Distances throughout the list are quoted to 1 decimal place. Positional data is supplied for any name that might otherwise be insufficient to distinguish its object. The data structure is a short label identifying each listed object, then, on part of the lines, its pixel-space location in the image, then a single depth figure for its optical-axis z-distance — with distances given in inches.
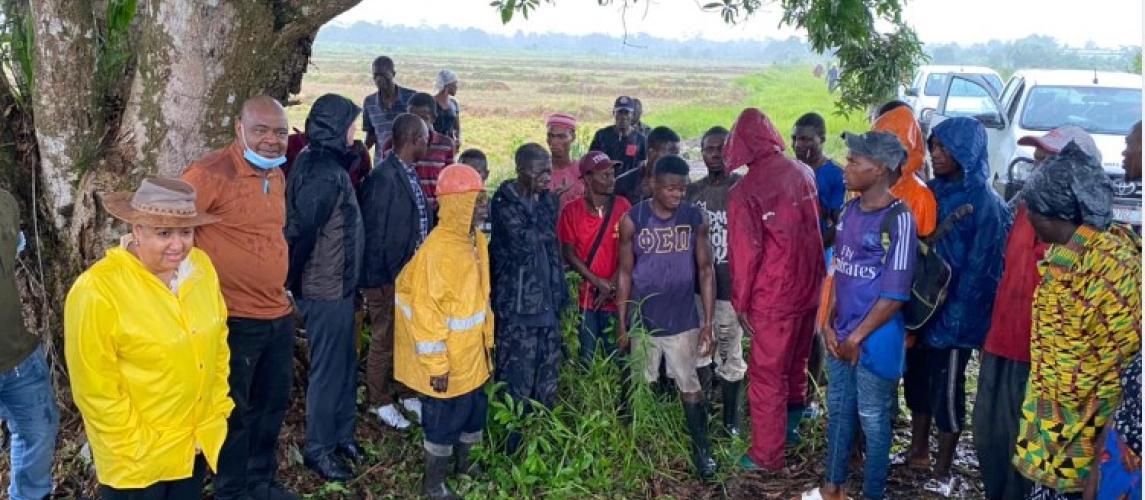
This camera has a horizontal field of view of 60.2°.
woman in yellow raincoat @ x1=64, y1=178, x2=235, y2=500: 125.2
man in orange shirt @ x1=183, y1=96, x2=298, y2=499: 160.4
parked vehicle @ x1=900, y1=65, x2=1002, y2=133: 684.1
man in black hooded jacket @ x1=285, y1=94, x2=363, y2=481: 178.4
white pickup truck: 401.7
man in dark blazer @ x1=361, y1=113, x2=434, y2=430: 201.0
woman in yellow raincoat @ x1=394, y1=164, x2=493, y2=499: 171.8
